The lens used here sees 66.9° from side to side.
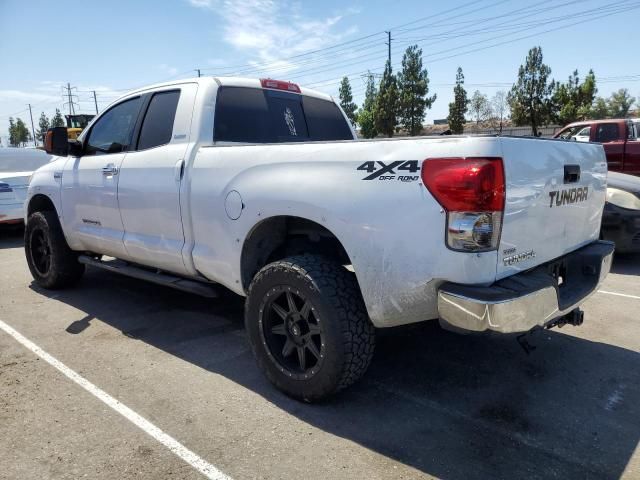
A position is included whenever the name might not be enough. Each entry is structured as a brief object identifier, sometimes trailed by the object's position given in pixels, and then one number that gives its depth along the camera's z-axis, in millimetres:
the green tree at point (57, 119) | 83862
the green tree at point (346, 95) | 58594
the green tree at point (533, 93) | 37875
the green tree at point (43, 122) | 96875
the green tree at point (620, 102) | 84875
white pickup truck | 2258
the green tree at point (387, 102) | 40906
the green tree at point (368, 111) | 49947
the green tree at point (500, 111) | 76025
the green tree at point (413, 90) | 40434
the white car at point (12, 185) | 8445
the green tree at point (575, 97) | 35812
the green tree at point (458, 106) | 42938
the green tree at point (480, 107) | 80181
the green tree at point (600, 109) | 72656
